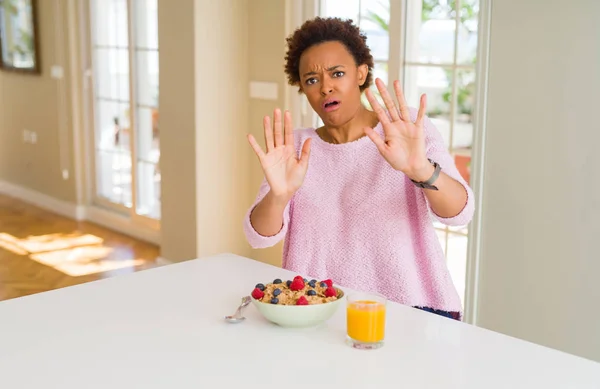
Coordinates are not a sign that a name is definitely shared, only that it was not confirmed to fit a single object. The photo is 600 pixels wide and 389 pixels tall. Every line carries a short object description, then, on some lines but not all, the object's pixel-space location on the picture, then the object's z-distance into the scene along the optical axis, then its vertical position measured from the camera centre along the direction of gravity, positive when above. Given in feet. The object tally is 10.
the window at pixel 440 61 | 10.85 +0.19
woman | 6.39 -1.09
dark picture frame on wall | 20.72 +0.90
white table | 4.22 -1.66
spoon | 5.12 -1.62
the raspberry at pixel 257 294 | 5.12 -1.47
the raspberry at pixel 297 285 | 5.16 -1.41
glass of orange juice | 4.64 -1.50
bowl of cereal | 4.90 -1.48
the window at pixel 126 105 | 17.72 -0.83
